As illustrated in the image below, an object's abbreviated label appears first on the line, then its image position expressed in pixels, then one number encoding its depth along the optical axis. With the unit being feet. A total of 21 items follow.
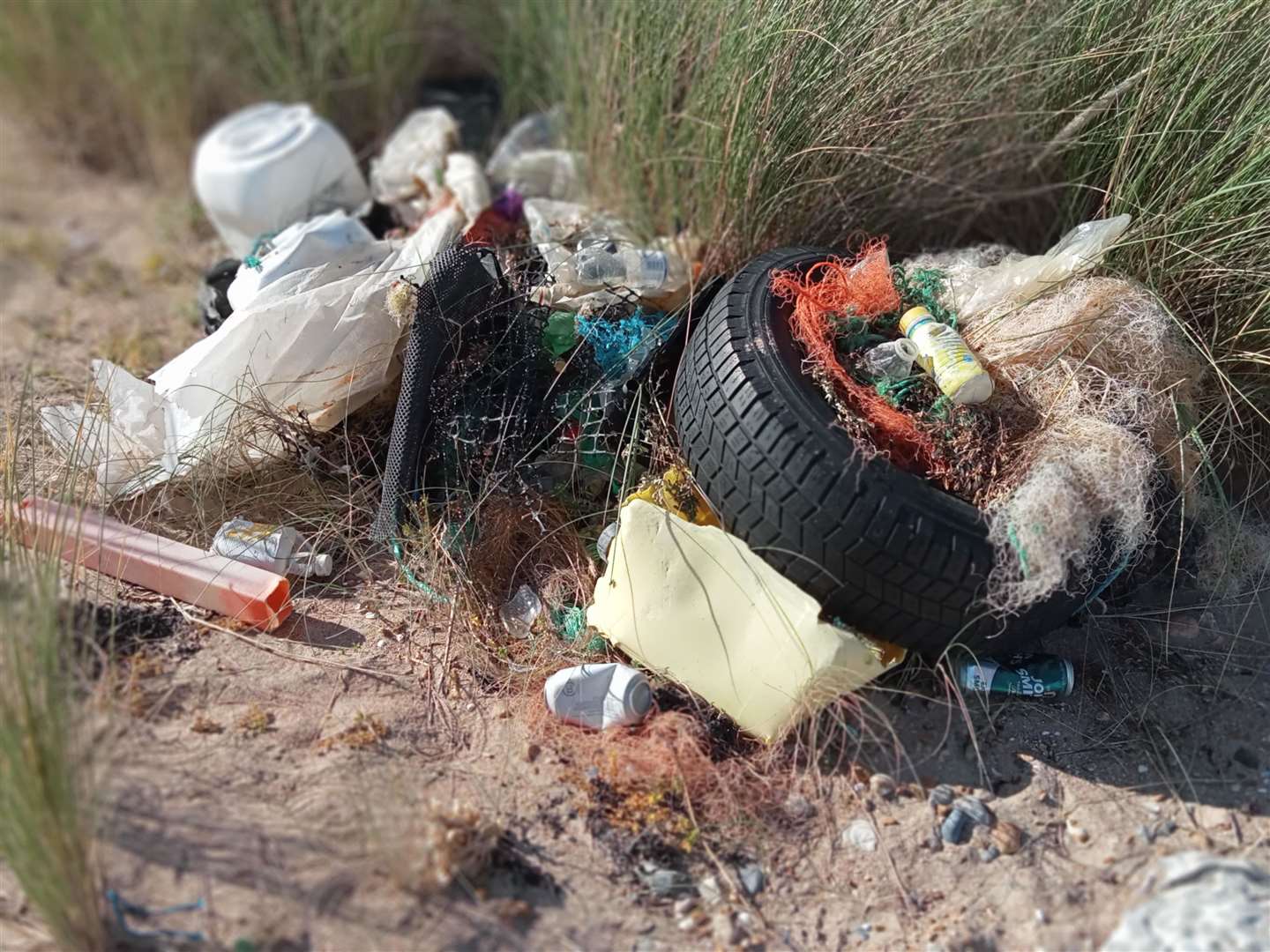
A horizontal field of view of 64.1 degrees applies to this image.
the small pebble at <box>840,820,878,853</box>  6.46
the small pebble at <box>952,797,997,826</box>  6.54
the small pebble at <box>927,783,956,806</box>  6.63
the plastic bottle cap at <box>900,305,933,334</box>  7.66
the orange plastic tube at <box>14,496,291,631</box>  7.42
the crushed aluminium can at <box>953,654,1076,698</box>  7.15
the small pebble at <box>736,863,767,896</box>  6.24
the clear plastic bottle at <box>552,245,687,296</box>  8.89
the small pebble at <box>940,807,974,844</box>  6.46
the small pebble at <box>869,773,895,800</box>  6.68
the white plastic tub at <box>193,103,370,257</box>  11.10
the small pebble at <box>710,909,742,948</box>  6.01
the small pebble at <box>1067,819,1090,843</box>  6.42
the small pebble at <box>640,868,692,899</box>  6.18
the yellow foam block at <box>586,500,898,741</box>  6.66
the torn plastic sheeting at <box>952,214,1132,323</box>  7.91
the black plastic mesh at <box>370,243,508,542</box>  7.95
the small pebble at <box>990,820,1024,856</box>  6.38
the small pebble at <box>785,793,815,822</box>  6.61
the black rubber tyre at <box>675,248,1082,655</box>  6.52
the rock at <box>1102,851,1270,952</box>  5.51
